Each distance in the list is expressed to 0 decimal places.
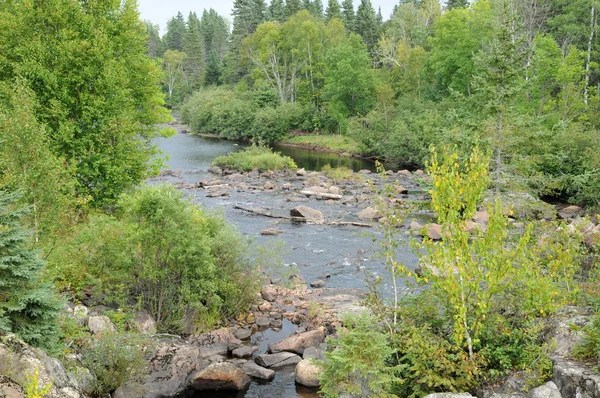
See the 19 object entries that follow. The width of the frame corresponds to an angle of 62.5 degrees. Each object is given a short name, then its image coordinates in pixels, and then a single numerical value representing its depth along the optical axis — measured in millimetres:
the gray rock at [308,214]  25797
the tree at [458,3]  66125
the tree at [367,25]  73500
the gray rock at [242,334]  13883
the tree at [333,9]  79062
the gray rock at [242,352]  12906
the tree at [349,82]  54938
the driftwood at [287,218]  24766
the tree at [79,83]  17828
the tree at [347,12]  79375
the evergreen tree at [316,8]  87375
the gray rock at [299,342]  12938
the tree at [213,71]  88812
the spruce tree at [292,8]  77375
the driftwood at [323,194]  31106
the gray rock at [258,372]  11826
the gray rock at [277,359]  12352
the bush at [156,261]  12672
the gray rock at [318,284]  17684
